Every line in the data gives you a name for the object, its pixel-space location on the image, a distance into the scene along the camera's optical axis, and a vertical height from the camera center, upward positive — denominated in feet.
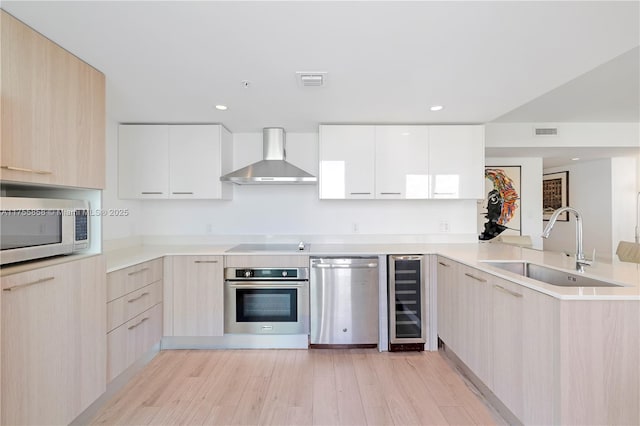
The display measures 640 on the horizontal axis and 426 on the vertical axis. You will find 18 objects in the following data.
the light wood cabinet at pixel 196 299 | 8.93 -2.65
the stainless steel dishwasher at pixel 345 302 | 8.92 -2.74
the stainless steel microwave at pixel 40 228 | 4.50 -0.28
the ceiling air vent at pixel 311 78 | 6.27 +2.89
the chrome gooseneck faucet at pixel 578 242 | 5.93 -0.63
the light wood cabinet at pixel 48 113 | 4.43 +1.68
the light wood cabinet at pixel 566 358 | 4.31 -2.28
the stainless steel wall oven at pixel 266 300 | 9.00 -2.72
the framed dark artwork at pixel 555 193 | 21.30 +1.40
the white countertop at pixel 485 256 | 4.52 -1.21
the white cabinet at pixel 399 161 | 10.09 +1.72
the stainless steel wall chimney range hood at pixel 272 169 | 9.66 +1.42
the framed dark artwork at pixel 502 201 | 16.81 +0.58
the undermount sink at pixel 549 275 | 5.51 -1.35
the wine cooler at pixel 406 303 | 8.94 -2.79
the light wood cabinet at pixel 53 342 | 4.35 -2.20
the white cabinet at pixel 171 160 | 9.96 +1.73
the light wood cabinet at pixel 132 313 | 6.61 -2.56
